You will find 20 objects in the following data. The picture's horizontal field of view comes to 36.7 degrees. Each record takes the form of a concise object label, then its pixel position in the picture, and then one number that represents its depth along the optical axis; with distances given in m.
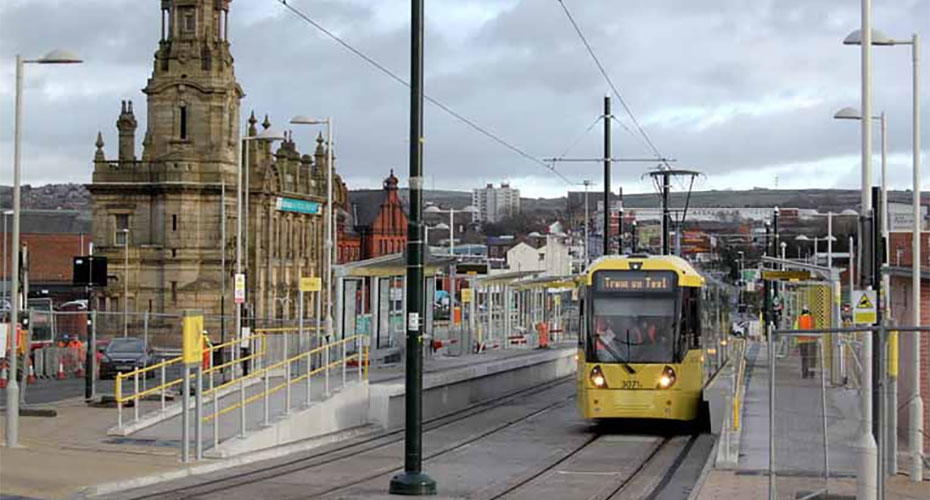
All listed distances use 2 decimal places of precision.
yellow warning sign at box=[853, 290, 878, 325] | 18.76
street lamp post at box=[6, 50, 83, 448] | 21.78
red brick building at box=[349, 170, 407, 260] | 124.90
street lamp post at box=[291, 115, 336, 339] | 41.91
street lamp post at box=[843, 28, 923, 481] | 15.52
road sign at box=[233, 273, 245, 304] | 39.41
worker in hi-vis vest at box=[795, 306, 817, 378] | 16.06
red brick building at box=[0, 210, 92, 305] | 97.88
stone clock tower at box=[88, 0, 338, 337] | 75.50
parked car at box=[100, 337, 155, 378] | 38.06
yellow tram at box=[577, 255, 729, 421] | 26.00
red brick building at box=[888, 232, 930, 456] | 19.72
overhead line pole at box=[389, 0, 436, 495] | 17.55
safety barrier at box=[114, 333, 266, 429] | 22.17
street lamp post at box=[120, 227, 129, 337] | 74.19
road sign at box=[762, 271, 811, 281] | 34.13
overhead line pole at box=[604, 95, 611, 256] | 46.22
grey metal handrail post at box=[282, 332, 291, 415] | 23.74
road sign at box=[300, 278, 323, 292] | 36.32
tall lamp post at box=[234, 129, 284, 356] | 38.66
